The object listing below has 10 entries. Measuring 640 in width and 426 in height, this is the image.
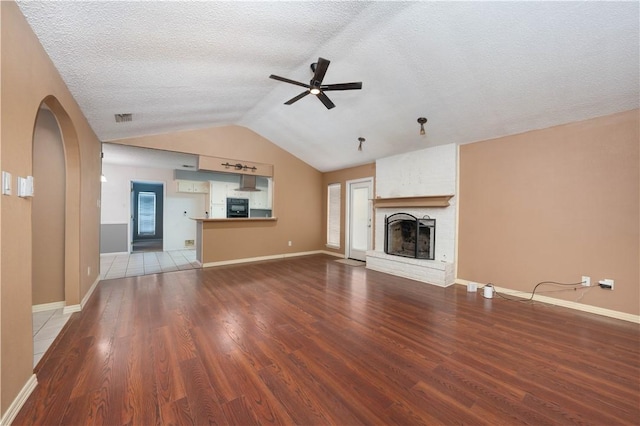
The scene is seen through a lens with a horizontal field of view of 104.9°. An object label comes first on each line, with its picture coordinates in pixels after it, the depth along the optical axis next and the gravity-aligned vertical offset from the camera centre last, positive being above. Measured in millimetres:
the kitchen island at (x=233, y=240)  5332 -691
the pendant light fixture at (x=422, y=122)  3774 +1424
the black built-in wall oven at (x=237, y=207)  7551 +86
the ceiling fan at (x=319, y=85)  2511 +1441
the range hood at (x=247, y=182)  6102 +703
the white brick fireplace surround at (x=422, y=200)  4316 +242
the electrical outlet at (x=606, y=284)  2933 -830
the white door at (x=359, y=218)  6074 -169
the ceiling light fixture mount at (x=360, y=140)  4882 +1421
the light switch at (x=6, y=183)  1354 +133
